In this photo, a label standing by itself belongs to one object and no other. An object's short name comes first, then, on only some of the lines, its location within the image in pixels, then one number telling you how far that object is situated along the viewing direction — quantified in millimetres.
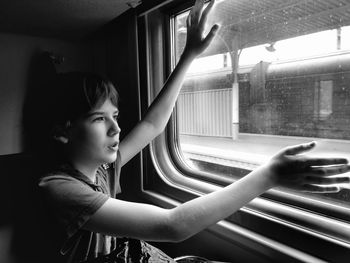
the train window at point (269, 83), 1019
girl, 804
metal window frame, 966
